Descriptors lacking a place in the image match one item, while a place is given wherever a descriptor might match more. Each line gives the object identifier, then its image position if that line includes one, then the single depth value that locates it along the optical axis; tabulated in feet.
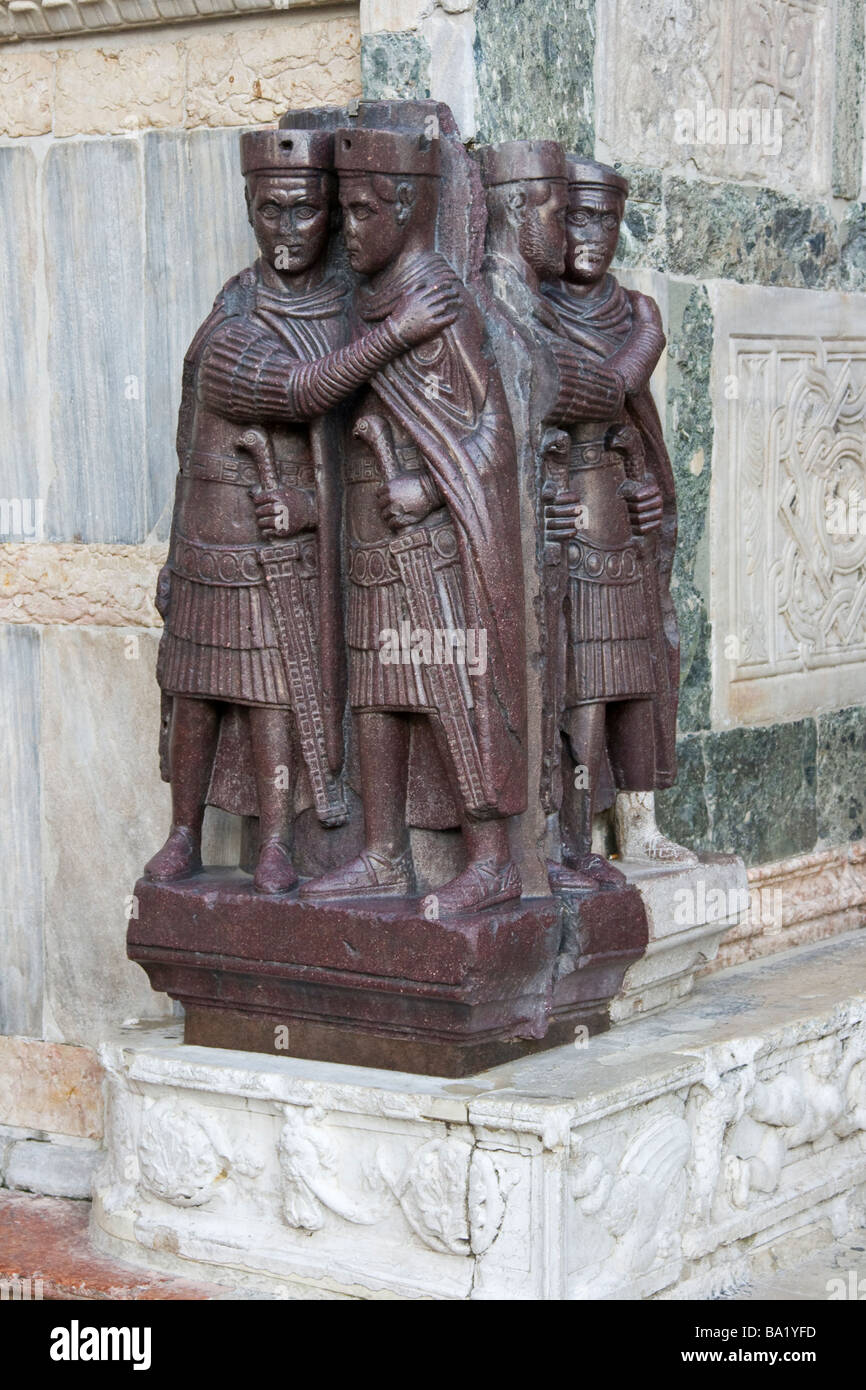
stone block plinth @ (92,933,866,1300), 14.37
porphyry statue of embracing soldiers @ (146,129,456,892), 14.96
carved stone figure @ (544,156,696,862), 15.78
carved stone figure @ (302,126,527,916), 14.60
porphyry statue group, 14.66
